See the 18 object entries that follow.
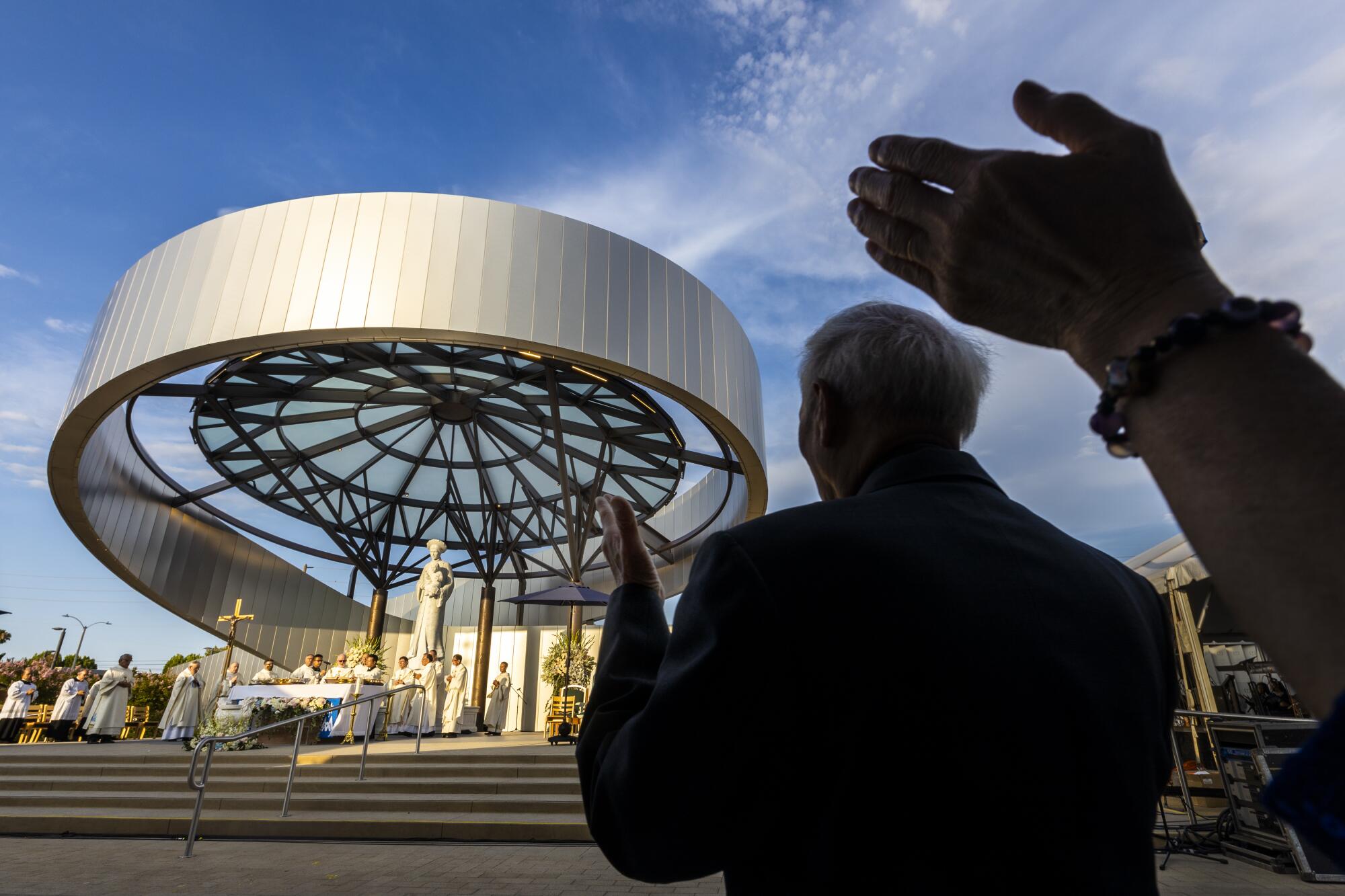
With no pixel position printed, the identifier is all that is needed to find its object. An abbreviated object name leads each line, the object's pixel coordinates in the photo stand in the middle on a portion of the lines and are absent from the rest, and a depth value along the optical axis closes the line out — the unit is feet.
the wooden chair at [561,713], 46.12
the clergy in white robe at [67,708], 56.03
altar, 41.99
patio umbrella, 47.75
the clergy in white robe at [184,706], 51.06
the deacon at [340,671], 50.31
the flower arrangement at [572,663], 54.95
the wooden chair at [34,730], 57.16
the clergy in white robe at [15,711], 54.29
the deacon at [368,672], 50.29
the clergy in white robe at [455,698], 53.21
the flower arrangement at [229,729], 37.93
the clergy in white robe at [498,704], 62.95
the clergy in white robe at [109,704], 49.70
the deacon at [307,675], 49.37
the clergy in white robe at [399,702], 54.13
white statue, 57.00
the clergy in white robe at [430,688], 52.16
